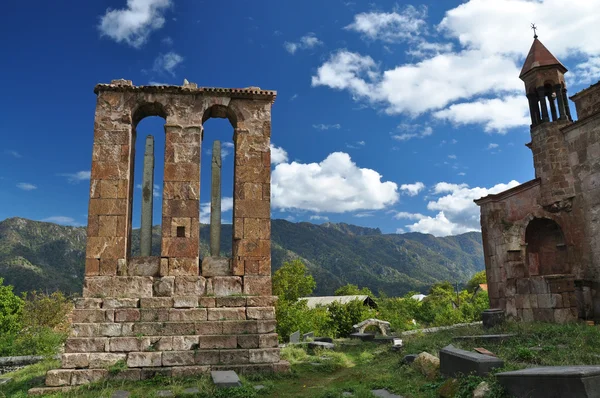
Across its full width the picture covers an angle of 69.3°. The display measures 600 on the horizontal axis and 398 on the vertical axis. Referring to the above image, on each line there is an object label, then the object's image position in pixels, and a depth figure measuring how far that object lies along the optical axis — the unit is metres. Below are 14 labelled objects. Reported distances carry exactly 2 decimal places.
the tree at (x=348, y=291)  68.98
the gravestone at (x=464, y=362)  6.25
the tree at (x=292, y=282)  34.72
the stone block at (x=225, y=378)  7.10
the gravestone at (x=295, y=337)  18.01
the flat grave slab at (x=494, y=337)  9.38
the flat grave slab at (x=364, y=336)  17.66
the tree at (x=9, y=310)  26.39
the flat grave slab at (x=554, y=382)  4.44
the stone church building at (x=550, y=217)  13.38
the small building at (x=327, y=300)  43.87
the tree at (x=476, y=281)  67.93
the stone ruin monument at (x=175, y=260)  8.70
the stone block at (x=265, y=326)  9.28
